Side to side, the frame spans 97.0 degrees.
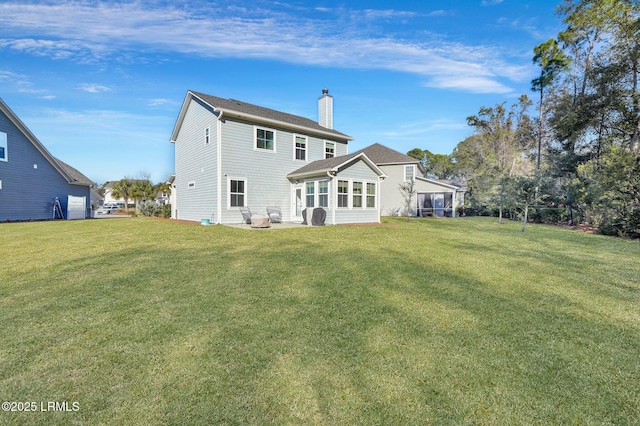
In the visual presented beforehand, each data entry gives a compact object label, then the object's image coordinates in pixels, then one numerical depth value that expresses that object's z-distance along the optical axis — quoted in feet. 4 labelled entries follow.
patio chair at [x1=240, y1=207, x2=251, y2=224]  45.84
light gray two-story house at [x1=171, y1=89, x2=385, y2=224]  45.85
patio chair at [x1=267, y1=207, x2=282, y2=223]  49.77
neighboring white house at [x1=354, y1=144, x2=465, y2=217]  80.28
